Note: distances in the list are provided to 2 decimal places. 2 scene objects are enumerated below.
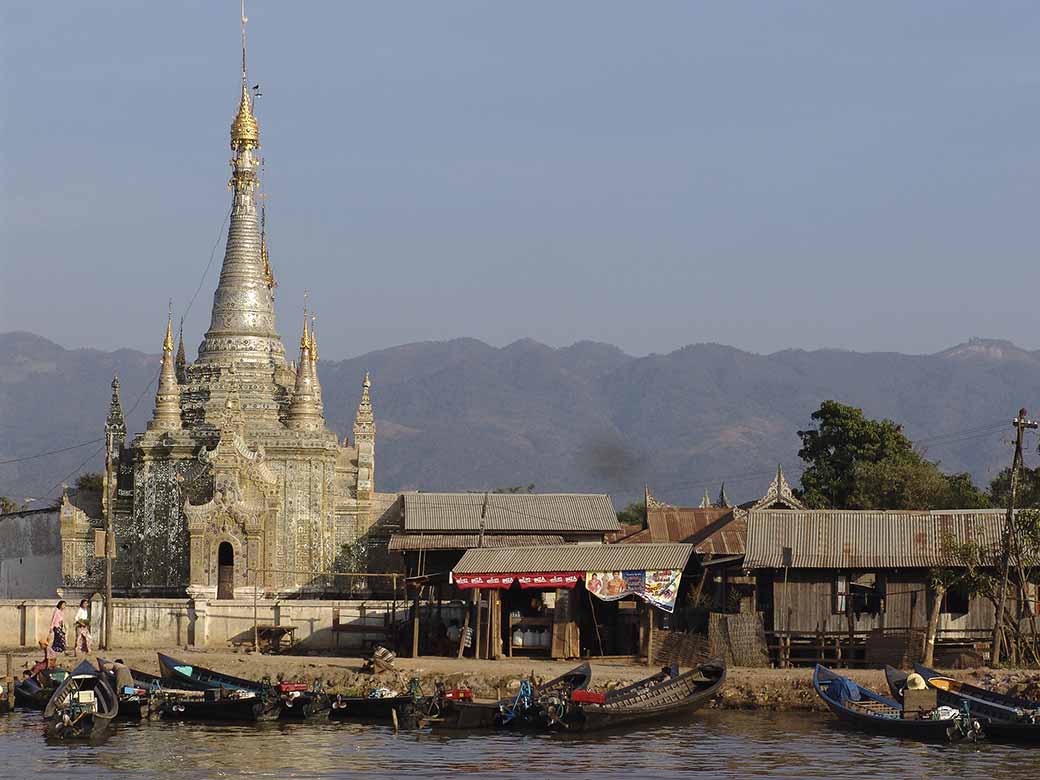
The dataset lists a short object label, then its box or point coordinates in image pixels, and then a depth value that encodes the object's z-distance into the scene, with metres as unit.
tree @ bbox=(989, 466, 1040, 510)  69.88
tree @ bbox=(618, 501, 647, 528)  119.47
